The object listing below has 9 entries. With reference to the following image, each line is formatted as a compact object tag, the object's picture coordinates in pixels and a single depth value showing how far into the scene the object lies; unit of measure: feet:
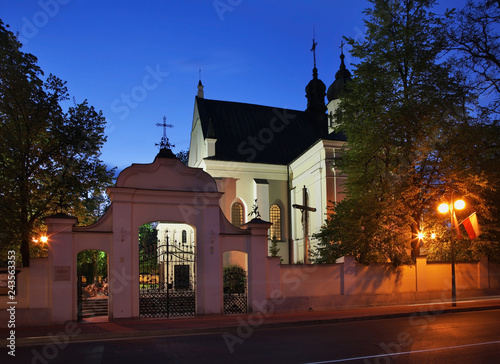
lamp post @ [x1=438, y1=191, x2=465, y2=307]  61.46
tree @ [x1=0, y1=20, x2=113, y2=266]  55.36
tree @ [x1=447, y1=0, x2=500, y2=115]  69.97
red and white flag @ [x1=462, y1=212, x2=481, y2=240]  61.41
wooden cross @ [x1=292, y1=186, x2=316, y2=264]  89.35
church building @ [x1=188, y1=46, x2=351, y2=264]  104.42
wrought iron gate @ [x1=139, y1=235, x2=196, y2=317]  56.24
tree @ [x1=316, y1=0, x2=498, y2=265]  65.98
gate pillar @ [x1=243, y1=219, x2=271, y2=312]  58.39
